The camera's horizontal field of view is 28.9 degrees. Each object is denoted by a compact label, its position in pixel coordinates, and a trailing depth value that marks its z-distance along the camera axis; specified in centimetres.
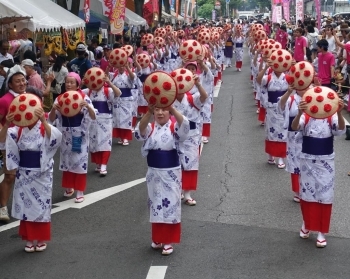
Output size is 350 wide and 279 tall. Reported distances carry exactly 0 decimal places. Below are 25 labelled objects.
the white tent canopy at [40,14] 1166
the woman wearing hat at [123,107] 1198
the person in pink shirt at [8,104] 738
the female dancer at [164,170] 641
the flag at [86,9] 1911
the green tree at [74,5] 1891
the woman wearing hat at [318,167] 664
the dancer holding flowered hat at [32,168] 661
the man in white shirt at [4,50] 1195
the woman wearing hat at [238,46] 2676
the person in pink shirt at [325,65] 1422
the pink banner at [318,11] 2600
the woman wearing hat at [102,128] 1013
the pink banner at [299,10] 2804
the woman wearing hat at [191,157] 841
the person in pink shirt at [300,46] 1828
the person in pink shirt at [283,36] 2600
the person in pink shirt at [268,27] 3773
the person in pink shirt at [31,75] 1012
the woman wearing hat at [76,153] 876
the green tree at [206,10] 8750
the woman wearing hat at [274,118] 1027
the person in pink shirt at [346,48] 1518
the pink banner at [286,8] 3756
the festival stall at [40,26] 1227
